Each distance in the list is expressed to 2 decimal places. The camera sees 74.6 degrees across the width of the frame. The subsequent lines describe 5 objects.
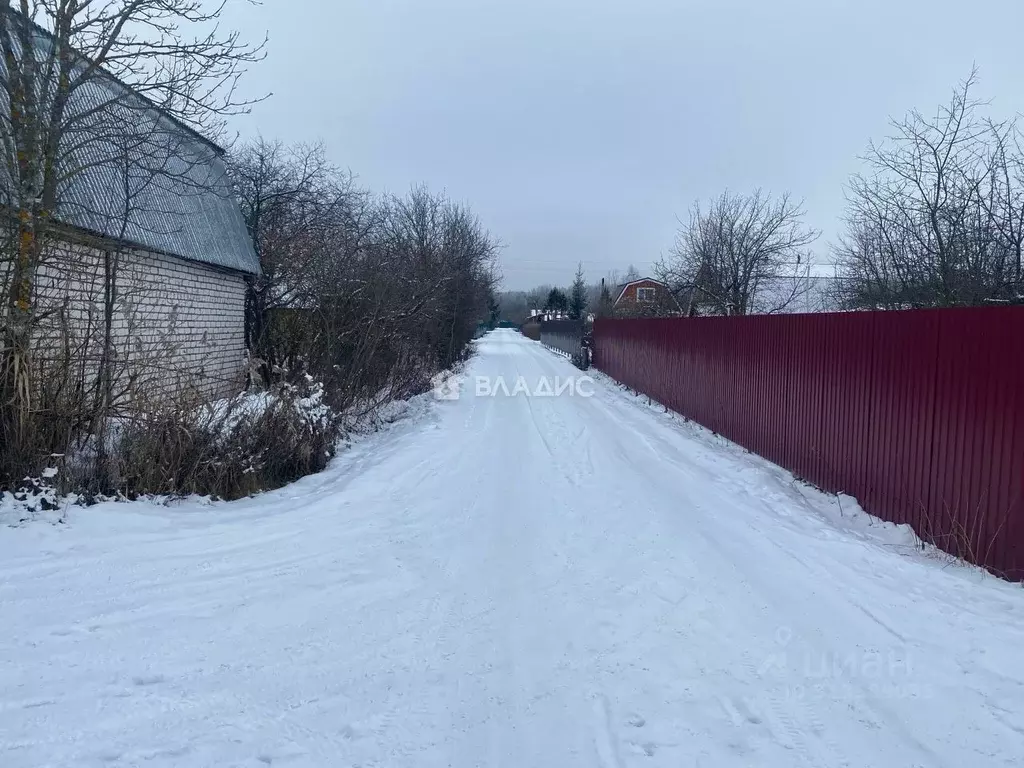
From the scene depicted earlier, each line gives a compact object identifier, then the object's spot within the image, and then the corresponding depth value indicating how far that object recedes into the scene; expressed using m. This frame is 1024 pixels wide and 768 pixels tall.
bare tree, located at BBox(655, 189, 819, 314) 20.97
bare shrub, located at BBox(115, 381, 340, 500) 6.21
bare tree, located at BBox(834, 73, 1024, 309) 10.49
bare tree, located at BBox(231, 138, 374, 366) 13.47
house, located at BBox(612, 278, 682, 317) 24.12
